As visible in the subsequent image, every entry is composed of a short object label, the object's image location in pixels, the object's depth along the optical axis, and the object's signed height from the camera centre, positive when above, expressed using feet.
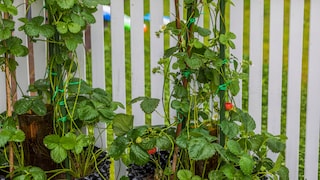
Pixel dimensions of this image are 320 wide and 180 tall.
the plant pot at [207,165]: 7.36 -1.31
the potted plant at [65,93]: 6.73 -0.37
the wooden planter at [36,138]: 7.34 -0.95
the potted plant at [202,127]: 6.75 -0.80
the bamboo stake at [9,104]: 7.14 -0.50
